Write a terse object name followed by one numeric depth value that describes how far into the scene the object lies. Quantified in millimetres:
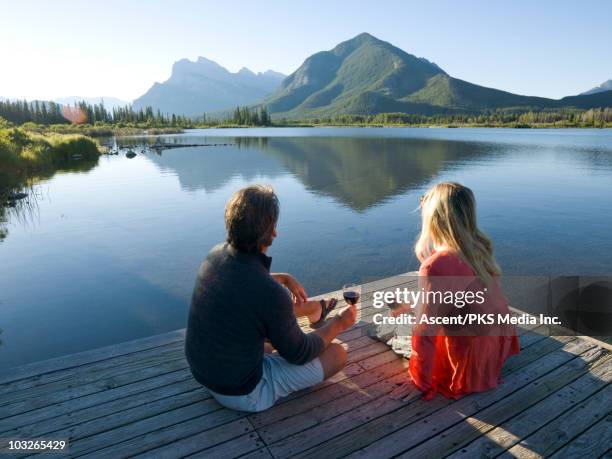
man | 2602
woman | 3006
